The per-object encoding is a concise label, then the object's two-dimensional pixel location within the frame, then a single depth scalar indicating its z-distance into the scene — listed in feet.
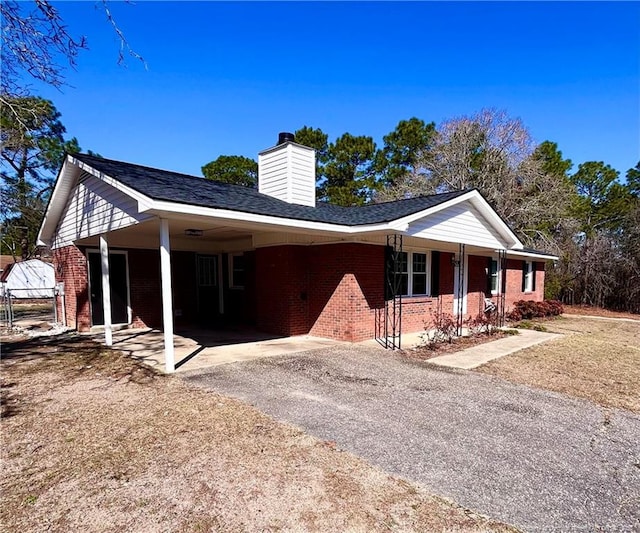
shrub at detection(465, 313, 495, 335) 34.53
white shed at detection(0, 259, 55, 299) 67.67
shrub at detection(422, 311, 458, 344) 29.93
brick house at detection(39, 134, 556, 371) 25.22
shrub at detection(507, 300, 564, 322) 47.57
